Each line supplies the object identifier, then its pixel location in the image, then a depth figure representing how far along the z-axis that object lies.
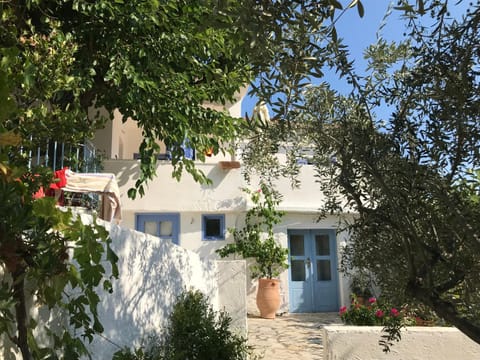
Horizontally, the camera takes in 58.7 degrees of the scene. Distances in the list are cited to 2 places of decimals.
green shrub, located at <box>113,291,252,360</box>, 5.49
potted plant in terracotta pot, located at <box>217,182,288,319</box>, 11.41
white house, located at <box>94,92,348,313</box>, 11.44
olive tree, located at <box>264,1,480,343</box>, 2.19
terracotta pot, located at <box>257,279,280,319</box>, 11.34
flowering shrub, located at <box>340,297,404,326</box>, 7.63
